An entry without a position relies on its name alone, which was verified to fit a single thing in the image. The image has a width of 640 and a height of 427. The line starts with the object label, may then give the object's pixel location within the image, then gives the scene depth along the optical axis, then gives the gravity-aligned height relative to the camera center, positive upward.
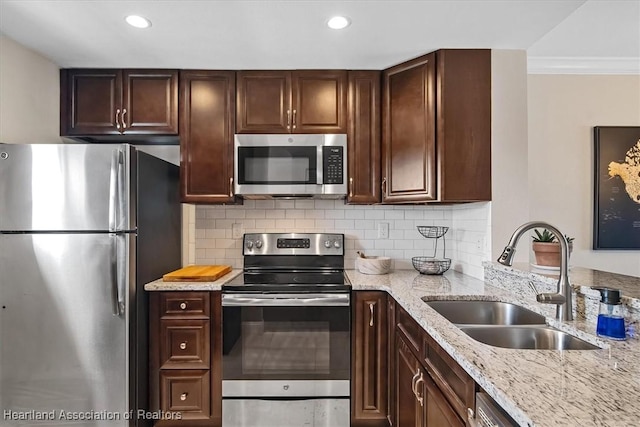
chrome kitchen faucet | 1.25 -0.26
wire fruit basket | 2.34 -0.33
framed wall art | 2.54 +0.09
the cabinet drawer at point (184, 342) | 2.04 -0.77
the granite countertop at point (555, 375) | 0.69 -0.40
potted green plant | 1.71 -0.19
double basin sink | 1.27 -0.48
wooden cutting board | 2.09 -0.39
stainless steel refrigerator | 1.80 -0.38
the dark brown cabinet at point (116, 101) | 2.31 +0.74
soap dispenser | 1.10 -0.33
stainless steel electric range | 2.02 -0.84
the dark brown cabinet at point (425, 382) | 1.06 -0.64
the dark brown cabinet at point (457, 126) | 2.04 +0.51
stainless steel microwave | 2.29 +0.32
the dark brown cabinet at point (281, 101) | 2.34 +0.75
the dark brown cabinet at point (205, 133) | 2.34 +0.53
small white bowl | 2.35 -0.36
